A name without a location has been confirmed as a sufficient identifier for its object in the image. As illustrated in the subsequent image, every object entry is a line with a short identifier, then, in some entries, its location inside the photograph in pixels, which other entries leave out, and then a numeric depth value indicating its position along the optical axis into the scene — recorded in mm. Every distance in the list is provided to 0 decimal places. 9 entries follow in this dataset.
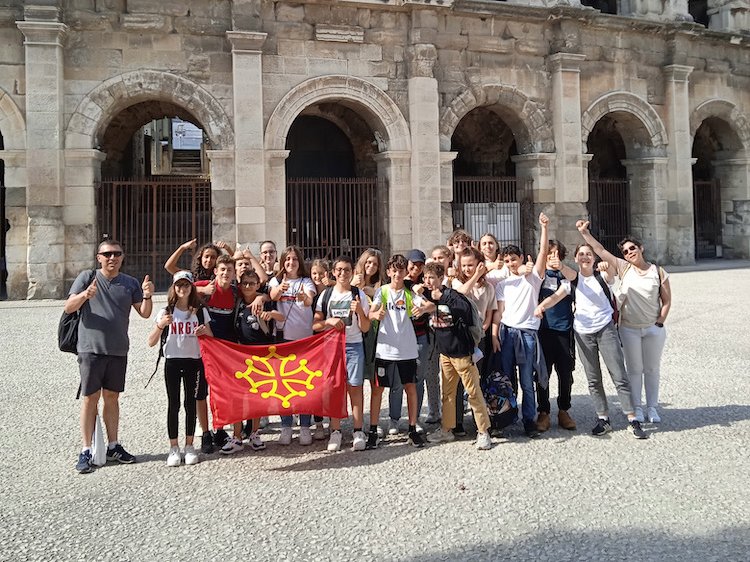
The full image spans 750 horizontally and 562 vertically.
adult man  4816
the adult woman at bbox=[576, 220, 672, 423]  5551
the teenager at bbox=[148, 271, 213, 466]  4902
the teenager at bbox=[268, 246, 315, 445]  5352
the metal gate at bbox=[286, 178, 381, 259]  15609
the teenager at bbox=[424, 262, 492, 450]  5156
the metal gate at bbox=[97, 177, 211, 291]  14547
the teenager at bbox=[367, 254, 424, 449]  5273
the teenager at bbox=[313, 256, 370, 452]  5176
